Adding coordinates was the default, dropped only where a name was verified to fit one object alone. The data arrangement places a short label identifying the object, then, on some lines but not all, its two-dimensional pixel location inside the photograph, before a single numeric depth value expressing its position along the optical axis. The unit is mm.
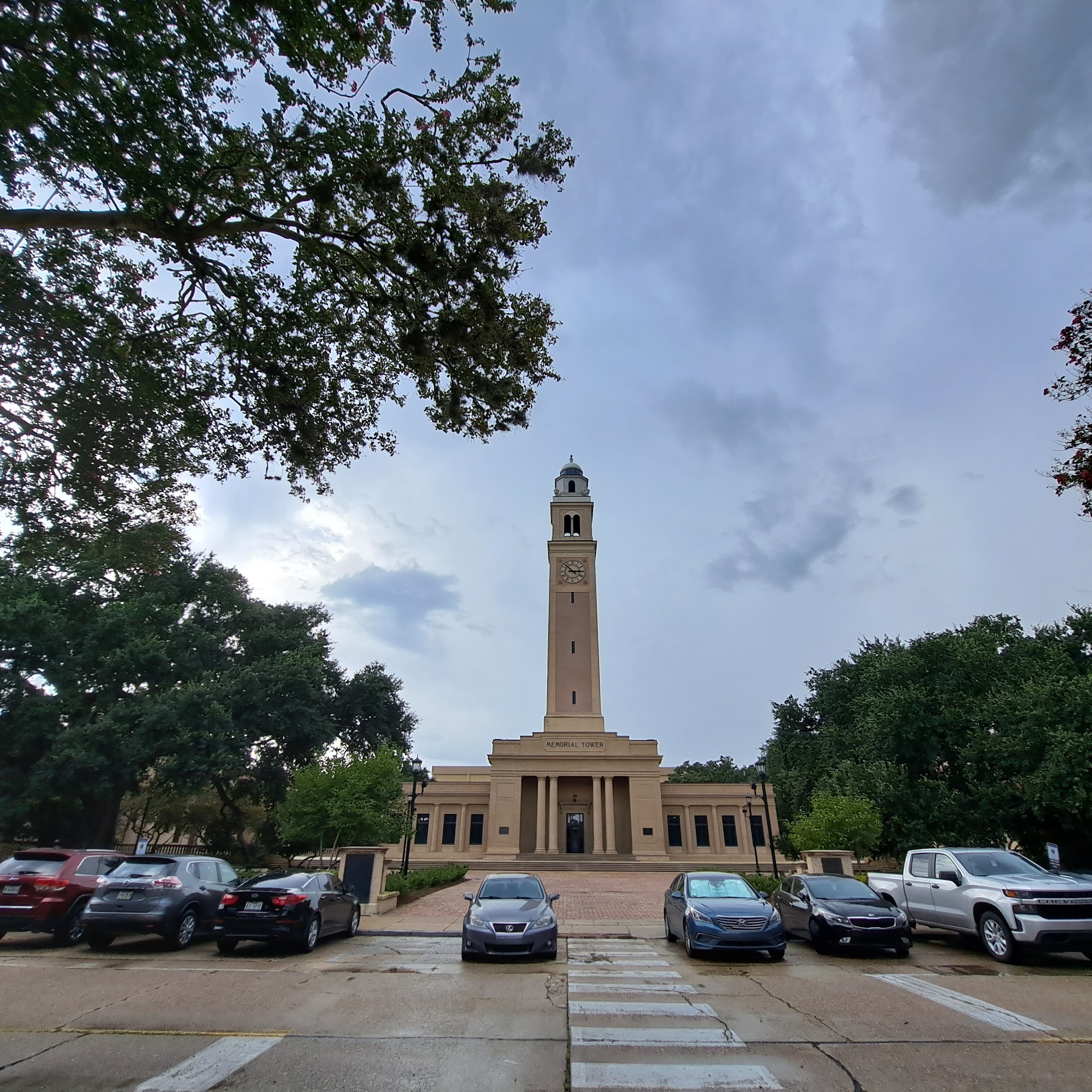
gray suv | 10438
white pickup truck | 9430
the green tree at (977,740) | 23484
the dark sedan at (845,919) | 10469
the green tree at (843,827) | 22531
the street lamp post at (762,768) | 24062
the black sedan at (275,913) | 10477
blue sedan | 10086
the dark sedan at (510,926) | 10031
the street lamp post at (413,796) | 23984
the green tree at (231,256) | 7594
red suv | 10781
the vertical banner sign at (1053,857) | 15195
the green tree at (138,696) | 28281
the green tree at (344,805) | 20953
